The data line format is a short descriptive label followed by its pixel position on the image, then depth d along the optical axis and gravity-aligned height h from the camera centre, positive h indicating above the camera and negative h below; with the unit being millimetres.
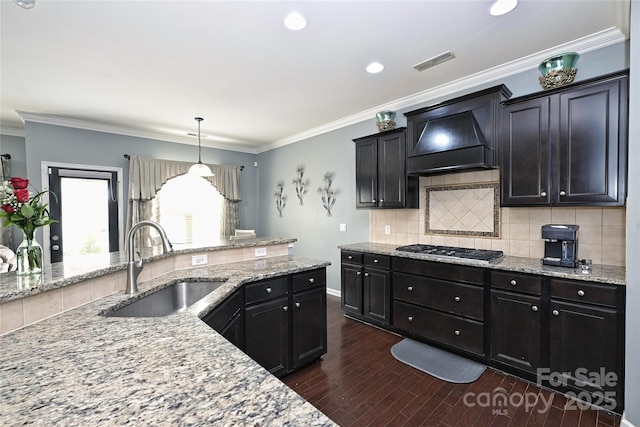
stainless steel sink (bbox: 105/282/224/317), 1674 -588
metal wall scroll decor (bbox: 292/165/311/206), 5269 +458
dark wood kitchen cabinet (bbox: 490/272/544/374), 2254 -929
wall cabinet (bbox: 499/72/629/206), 2074 +476
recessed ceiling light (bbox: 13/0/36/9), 1895 +1386
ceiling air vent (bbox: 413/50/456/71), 2656 +1396
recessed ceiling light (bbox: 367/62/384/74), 2801 +1391
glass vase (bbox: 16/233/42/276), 1477 -238
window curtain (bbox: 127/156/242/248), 4797 +506
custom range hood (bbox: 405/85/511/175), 2689 +734
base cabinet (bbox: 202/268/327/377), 2018 -851
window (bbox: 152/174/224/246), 5215 +28
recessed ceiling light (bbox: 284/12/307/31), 2088 +1394
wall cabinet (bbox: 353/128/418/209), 3416 +429
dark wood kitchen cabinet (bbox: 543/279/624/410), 1931 -936
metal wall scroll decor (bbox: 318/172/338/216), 4754 +252
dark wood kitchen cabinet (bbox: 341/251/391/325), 3252 -932
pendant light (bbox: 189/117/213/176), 4137 +575
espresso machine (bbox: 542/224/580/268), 2287 -317
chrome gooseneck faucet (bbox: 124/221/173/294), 1692 -330
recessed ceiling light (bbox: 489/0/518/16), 1982 +1399
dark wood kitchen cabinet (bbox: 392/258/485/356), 2576 -926
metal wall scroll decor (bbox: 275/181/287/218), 5793 +235
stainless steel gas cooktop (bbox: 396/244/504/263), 2656 -461
